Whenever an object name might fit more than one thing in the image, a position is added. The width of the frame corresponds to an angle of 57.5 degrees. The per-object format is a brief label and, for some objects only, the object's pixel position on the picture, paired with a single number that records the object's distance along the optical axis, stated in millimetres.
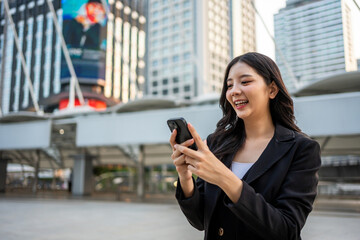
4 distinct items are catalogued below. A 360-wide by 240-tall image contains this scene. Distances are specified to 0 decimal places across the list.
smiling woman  1079
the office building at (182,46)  77812
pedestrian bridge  11500
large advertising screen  62188
